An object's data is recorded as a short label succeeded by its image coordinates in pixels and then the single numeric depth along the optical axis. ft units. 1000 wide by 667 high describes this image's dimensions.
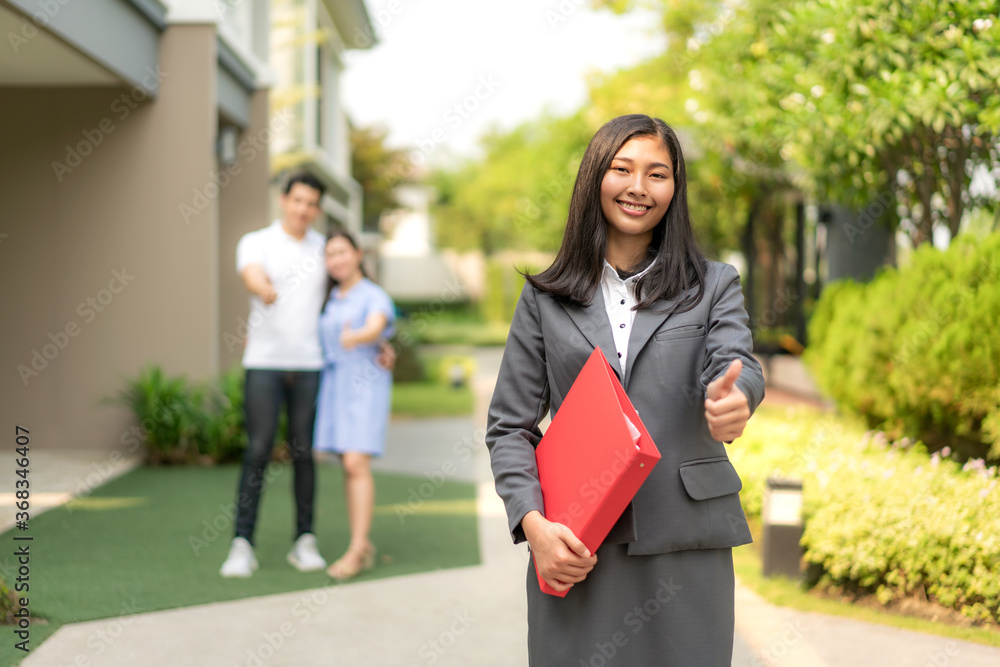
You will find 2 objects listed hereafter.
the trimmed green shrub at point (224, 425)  25.95
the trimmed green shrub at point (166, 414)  25.31
